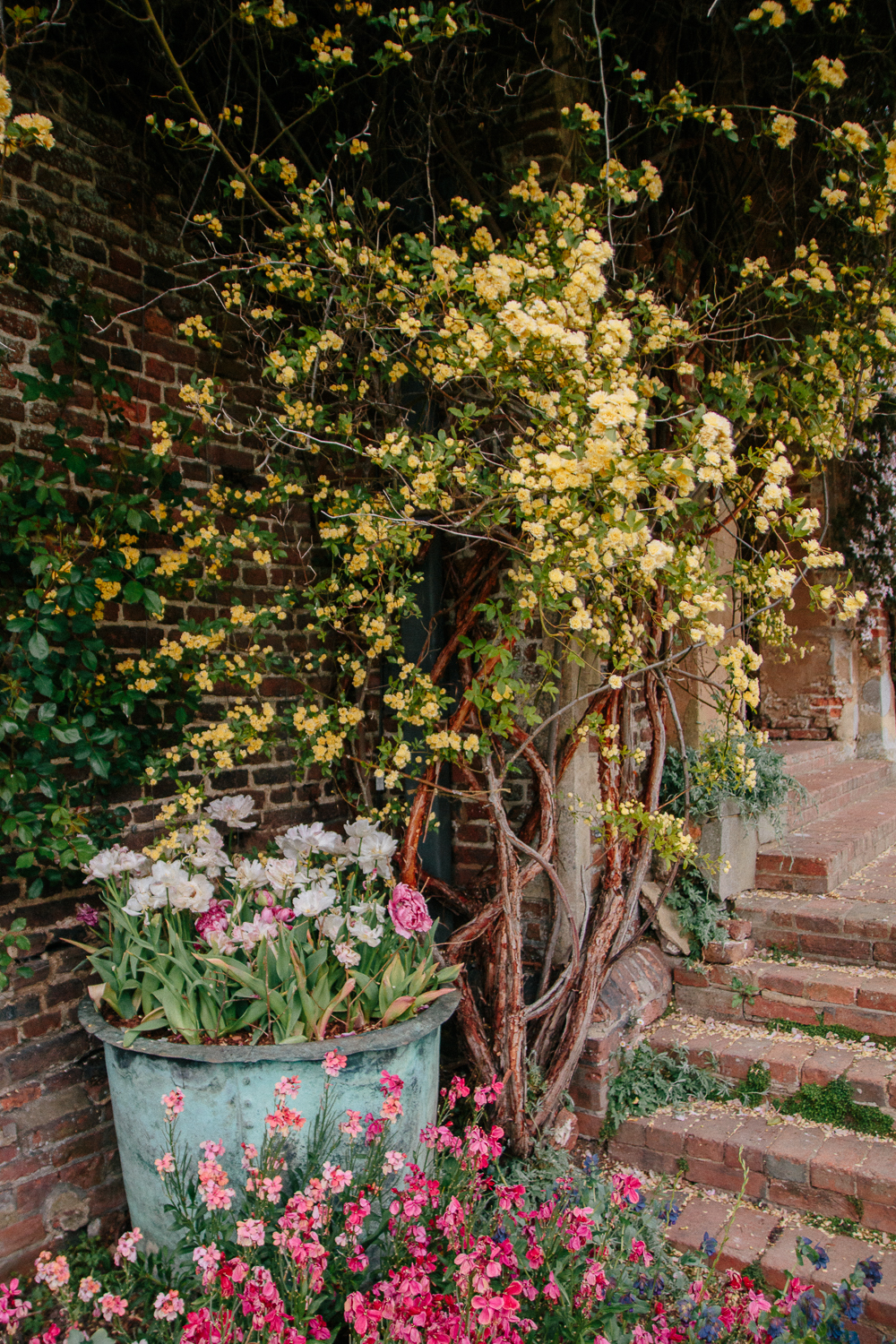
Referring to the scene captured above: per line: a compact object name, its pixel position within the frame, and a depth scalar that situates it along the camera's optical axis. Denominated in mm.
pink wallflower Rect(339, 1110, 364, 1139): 1823
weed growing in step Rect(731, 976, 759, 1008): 3271
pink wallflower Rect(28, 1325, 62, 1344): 1605
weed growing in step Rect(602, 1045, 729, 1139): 2928
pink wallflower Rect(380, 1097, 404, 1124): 1866
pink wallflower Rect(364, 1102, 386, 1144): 1915
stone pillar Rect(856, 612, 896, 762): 6879
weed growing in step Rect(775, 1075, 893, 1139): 2711
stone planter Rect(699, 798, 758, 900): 3512
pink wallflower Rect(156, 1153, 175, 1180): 1816
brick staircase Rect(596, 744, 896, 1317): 2475
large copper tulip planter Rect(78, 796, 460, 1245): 2004
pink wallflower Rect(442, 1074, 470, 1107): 2082
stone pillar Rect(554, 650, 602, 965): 3029
